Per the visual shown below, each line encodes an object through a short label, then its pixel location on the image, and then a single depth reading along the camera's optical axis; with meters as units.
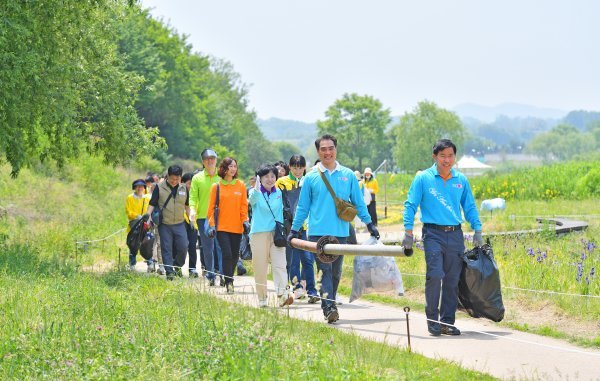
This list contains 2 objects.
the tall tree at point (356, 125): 139.00
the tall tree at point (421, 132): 147.38
